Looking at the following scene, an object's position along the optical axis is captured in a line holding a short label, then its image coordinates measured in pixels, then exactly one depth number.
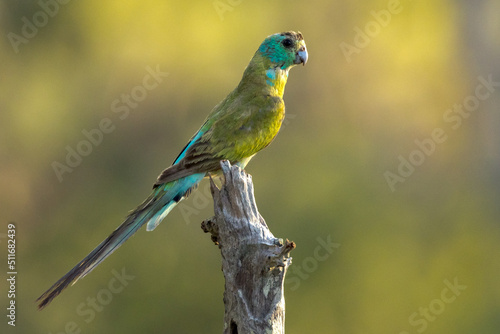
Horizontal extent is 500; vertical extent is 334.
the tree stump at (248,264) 9.37
